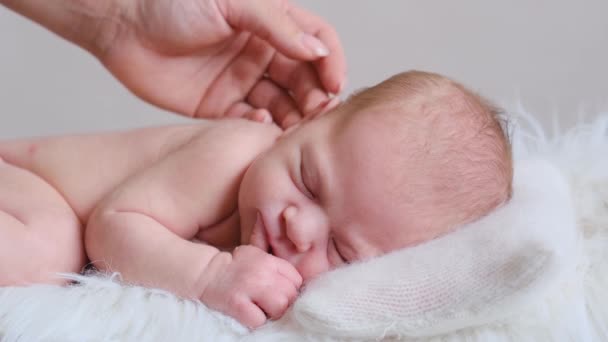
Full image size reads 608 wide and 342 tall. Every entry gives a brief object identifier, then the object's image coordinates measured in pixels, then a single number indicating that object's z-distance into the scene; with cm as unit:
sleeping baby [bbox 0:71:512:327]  81
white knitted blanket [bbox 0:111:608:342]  77
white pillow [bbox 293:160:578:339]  77
